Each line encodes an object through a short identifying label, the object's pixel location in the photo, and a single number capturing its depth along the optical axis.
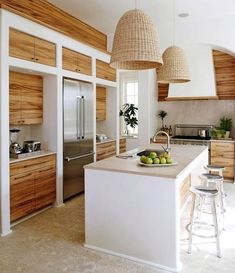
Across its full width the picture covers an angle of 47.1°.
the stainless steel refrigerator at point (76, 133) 4.35
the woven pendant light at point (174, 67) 3.36
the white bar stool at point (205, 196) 2.76
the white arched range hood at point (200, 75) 5.85
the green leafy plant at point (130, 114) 6.55
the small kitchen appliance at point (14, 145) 3.68
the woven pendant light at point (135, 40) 2.33
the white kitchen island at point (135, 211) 2.49
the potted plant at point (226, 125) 5.85
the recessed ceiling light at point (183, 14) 5.07
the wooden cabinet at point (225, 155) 5.55
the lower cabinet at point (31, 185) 3.41
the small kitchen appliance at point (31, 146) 3.89
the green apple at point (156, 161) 2.91
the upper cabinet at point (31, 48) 3.36
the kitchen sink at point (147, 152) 3.92
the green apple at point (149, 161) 2.90
